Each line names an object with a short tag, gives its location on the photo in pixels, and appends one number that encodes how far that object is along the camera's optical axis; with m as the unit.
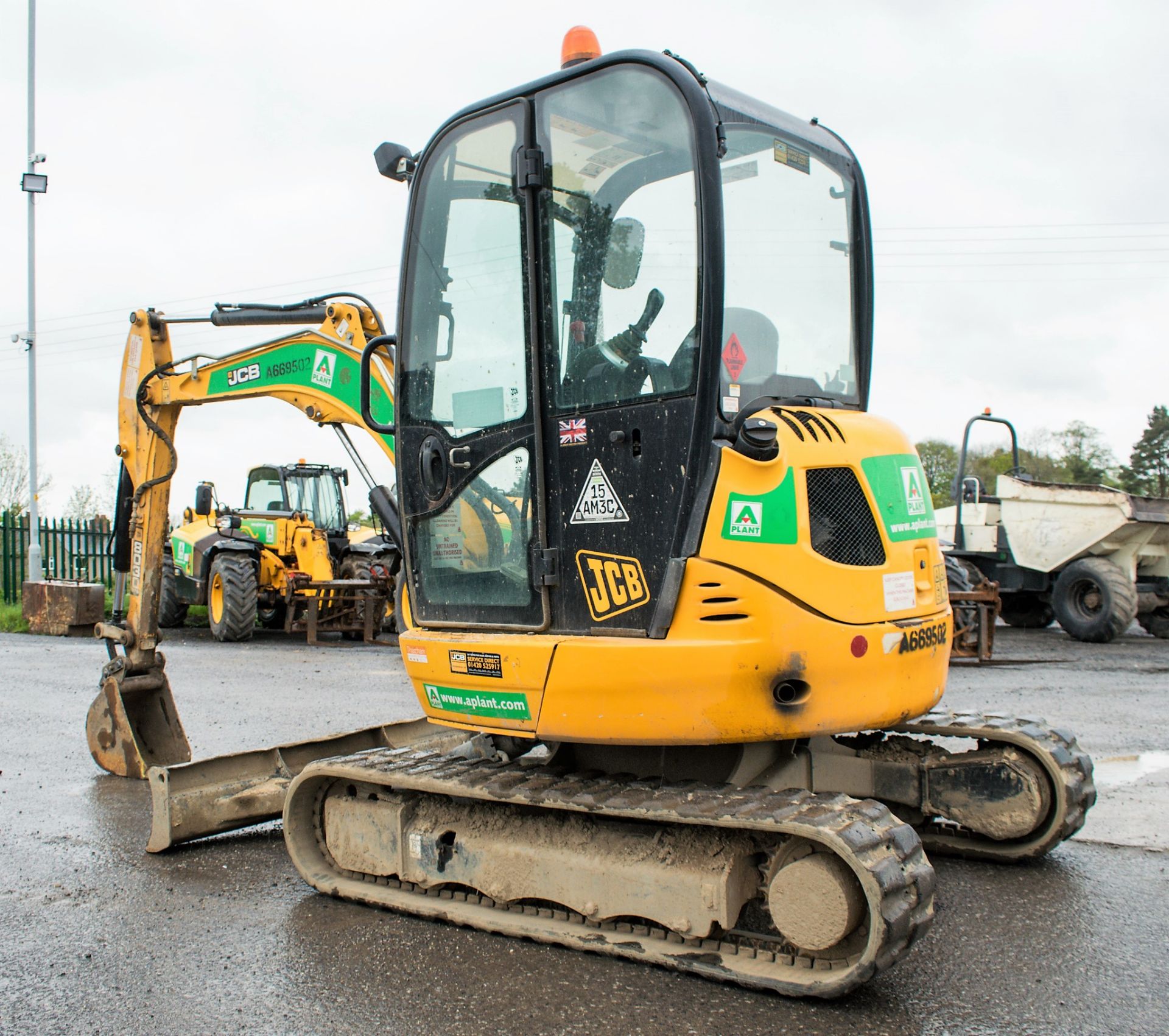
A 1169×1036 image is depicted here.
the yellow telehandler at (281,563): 15.38
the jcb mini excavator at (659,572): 3.69
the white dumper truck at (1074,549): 14.77
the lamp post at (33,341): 19.03
